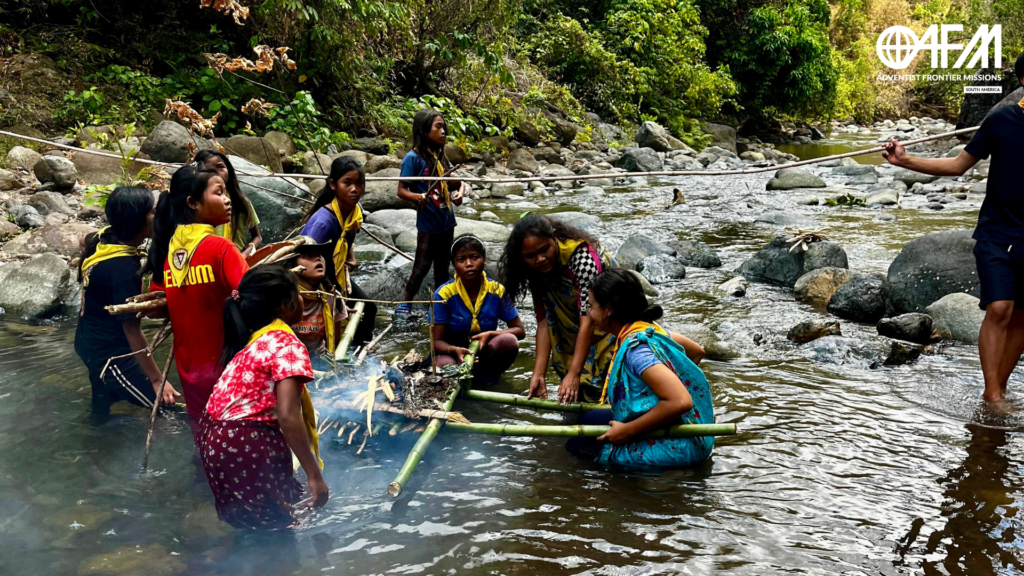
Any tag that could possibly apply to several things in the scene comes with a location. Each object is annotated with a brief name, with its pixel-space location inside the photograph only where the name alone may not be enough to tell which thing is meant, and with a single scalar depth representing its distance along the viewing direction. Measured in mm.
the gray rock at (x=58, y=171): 8906
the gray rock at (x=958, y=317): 5598
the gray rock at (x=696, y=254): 8438
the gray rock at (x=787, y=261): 7609
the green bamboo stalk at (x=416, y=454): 3184
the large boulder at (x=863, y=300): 6309
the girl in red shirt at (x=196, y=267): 3293
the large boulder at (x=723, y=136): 21867
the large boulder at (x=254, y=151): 10355
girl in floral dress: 2760
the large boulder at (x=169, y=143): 9297
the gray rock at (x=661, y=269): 7871
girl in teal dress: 3295
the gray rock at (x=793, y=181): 14266
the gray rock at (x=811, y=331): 5715
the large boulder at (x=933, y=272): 6383
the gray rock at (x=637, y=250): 8289
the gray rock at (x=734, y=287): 7234
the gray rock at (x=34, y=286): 6508
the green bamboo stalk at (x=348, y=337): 4316
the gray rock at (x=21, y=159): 9461
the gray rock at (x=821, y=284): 6965
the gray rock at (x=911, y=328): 5621
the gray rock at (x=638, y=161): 15570
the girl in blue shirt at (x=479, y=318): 4820
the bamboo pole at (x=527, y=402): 3979
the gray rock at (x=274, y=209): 8125
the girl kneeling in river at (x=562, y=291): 3982
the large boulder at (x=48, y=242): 7332
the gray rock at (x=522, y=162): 14919
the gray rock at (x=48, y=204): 8273
